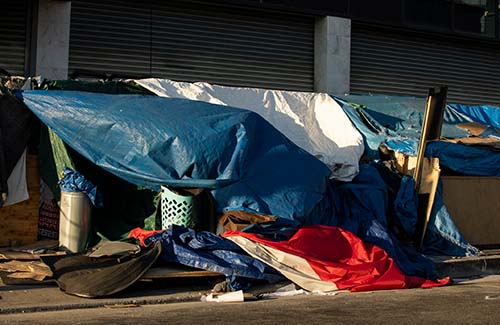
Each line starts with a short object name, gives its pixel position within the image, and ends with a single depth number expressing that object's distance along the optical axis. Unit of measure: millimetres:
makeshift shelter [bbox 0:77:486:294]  10914
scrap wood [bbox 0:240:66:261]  10445
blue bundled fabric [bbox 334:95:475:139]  15005
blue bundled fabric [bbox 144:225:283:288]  9711
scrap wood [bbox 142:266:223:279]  9500
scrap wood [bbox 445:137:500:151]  14258
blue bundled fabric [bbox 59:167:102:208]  11062
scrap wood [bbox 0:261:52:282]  9570
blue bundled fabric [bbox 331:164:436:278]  11305
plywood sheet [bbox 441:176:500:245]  13656
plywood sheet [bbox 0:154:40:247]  11508
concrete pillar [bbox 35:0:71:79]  15219
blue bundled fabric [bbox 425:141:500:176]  13797
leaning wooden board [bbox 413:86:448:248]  12919
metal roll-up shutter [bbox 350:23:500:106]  19219
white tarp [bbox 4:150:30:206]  11359
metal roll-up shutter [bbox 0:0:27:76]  15133
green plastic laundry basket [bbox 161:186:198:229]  10703
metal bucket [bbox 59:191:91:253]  11016
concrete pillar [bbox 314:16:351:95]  18328
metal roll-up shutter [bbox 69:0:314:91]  15852
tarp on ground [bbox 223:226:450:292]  9953
